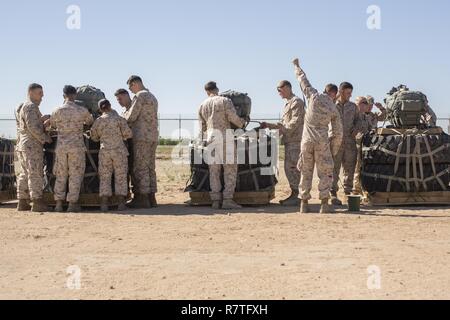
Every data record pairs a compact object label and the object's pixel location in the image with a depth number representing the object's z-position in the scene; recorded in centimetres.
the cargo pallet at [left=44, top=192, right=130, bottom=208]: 1185
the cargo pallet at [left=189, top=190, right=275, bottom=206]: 1216
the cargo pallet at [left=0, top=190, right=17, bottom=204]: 1262
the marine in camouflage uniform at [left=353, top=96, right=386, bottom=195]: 1247
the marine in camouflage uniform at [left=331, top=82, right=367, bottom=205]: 1260
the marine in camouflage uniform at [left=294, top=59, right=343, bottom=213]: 1071
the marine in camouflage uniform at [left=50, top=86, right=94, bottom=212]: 1120
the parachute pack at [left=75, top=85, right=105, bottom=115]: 1221
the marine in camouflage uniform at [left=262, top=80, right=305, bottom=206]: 1214
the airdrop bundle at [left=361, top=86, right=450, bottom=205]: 1177
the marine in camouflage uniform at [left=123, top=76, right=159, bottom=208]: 1183
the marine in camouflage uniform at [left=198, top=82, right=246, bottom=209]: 1170
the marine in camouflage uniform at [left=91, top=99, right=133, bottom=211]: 1139
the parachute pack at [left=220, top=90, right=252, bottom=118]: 1232
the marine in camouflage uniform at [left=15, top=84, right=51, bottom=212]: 1138
